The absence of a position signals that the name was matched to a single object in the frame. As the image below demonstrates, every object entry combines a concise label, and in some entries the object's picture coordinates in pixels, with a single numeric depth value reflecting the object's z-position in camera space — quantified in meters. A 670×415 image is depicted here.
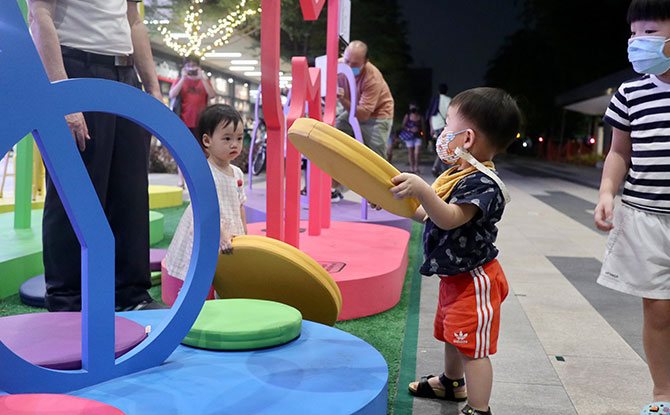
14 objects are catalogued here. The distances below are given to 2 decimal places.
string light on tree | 11.60
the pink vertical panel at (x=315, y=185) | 4.08
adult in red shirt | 7.84
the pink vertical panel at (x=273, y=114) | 3.01
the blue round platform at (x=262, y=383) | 1.62
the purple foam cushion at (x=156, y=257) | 4.00
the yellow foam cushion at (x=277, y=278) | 2.42
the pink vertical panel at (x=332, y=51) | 4.61
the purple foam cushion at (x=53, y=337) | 1.70
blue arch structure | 1.38
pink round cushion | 1.27
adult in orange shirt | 5.91
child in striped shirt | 2.03
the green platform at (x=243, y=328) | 2.02
